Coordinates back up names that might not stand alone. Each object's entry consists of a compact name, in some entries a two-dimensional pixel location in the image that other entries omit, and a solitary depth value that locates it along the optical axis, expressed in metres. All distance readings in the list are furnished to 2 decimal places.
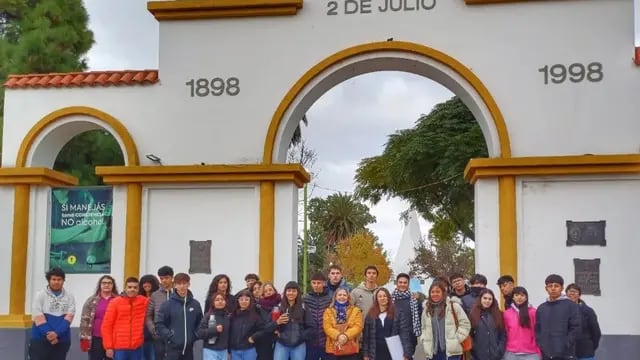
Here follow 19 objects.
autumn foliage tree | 47.41
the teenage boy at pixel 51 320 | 9.73
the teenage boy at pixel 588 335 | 9.18
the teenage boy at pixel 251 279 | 10.07
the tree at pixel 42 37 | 18.61
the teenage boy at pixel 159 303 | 9.23
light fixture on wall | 12.01
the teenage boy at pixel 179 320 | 9.20
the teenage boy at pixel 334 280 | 9.66
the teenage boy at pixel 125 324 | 9.18
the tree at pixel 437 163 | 26.08
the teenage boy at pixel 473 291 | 9.23
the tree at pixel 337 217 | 53.22
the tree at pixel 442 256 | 36.03
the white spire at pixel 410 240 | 45.53
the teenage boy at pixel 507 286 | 9.40
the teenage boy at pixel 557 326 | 8.58
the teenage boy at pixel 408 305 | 9.39
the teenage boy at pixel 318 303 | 9.27
